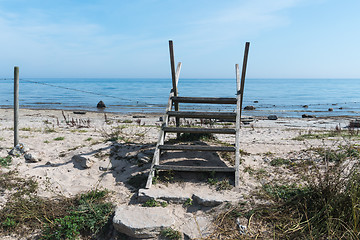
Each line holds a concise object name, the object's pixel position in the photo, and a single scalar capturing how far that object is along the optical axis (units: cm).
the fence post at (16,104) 702
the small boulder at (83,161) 627
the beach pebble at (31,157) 641
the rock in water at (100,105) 2737
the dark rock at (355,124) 1515
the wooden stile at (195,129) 554
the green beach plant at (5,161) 607
